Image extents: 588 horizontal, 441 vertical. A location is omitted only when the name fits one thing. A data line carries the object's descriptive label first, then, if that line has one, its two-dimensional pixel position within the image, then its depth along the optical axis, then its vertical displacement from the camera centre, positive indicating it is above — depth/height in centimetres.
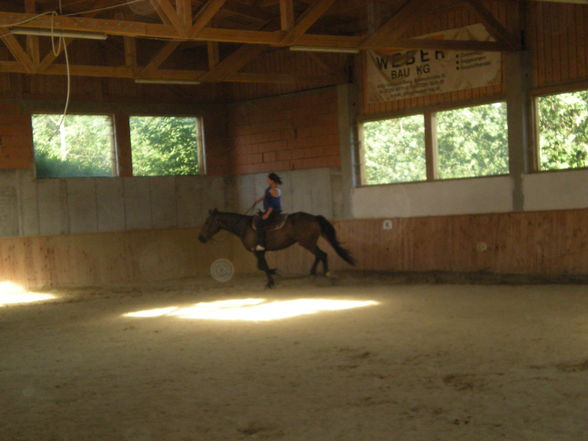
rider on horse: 1286 -9
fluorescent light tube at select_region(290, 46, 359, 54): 1124 +260
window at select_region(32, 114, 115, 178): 1534 +159
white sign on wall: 1320 +263
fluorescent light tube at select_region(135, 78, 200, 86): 1334 +262
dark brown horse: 1311 -56
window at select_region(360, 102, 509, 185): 1325 +108
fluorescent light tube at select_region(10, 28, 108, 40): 941 +260
